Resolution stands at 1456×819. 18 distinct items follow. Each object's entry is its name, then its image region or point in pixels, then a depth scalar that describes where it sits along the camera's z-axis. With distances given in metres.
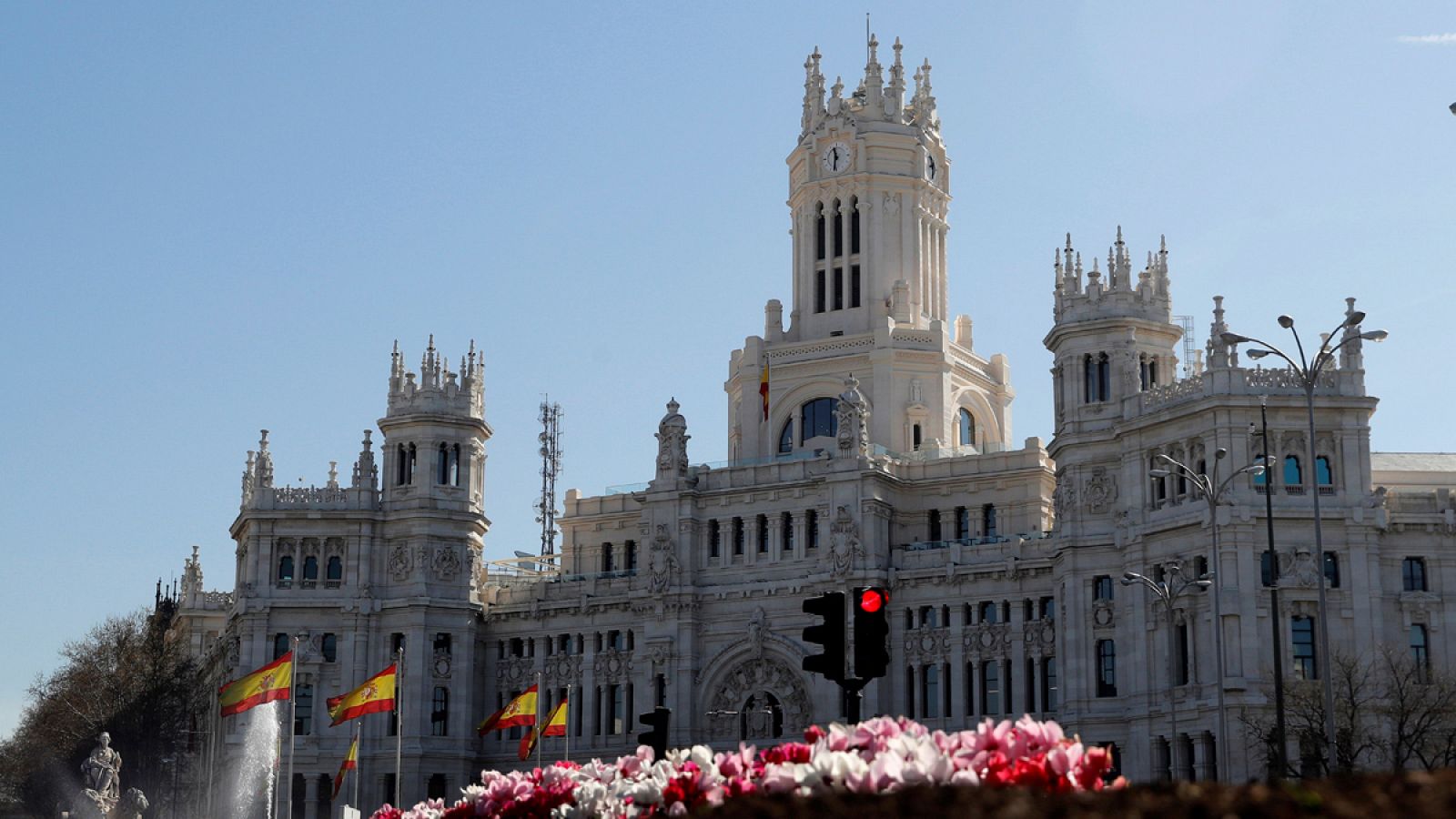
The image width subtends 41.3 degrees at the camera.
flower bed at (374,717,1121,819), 18.59
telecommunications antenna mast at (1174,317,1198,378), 88.19
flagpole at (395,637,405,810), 94.07
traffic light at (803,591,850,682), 26.77
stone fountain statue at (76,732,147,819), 79.25
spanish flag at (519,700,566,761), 84.00
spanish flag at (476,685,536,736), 83.69
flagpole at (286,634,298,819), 80.74
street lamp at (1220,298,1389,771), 49.38
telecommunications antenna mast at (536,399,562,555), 138.88
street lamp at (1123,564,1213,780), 75.88
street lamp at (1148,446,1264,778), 58.25
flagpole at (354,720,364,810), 94.68
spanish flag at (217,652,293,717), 78.00
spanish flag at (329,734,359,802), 80.19
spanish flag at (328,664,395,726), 78.88
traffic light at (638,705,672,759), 34.72
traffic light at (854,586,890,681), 26.34
